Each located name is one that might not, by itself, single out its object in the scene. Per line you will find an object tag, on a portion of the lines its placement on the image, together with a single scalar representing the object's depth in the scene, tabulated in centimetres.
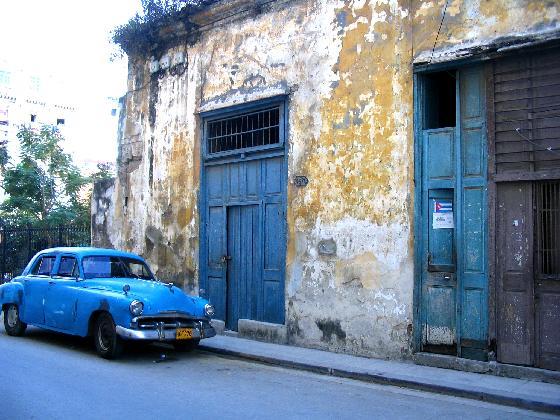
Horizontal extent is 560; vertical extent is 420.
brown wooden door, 735
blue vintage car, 842
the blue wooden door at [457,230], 797
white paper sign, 832
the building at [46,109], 3941
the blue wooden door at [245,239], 1066
